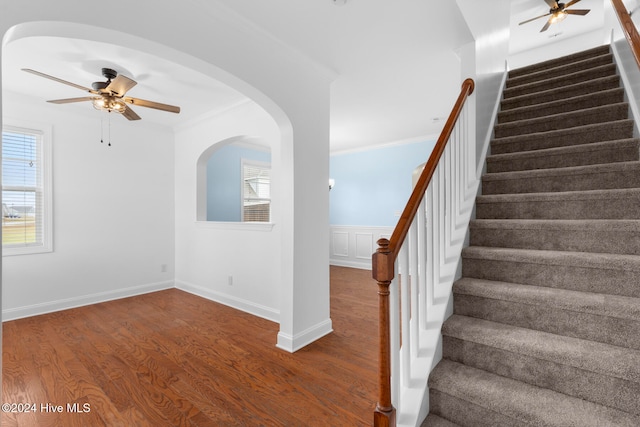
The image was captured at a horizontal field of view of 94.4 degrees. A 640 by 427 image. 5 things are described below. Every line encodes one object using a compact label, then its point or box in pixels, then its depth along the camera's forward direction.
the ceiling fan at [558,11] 3.20
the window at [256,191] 5.88
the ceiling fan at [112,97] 2.65
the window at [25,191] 3.44
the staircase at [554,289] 1.25
